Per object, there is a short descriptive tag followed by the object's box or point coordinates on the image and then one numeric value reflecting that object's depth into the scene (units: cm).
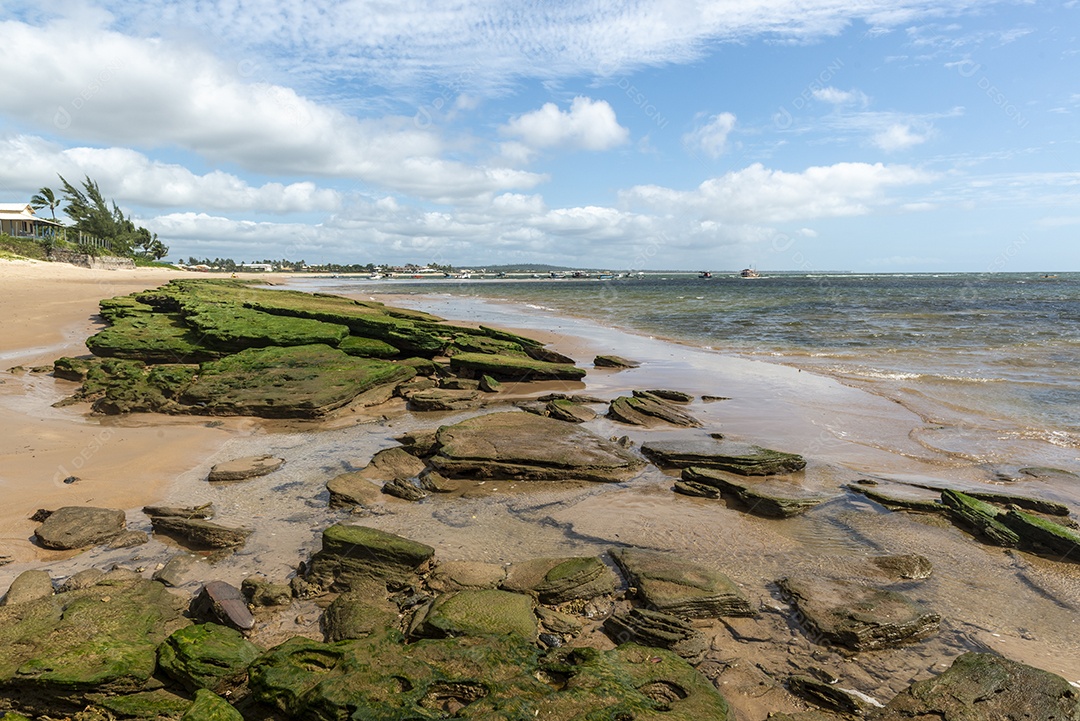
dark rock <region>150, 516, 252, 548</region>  651
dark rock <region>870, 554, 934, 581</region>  624
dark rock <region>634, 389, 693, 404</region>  1451
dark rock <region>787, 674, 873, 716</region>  416
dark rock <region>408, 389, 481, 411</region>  1330
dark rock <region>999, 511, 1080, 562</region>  671
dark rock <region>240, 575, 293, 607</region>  533
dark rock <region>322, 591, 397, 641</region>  483
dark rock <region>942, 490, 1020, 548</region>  704
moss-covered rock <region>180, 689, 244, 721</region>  367
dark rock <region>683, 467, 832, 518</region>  779
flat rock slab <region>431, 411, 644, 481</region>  904
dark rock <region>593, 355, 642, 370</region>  1980
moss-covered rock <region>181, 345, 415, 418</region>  1228
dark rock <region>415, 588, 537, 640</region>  479
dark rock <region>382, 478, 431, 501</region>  808
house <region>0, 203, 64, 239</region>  6631
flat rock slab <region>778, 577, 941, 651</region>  499
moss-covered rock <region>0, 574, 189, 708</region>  387
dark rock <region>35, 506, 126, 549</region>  638
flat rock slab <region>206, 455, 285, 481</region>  856
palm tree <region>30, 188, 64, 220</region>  7412
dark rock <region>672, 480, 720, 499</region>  838
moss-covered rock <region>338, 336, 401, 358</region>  1689
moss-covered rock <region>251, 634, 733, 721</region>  372
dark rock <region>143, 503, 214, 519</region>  702
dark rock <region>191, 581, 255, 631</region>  489
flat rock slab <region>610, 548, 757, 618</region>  536
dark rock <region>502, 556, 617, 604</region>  556
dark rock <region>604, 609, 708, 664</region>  481
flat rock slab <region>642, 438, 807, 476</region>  940
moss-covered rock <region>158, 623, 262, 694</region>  411
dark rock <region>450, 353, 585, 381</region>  1689
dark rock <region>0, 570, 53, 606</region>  511
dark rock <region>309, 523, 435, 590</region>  578
